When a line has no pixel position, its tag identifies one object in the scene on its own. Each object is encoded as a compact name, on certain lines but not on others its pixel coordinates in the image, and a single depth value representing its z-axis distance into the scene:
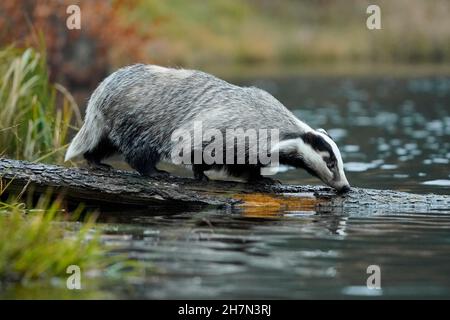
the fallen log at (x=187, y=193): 8.59
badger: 8.82
